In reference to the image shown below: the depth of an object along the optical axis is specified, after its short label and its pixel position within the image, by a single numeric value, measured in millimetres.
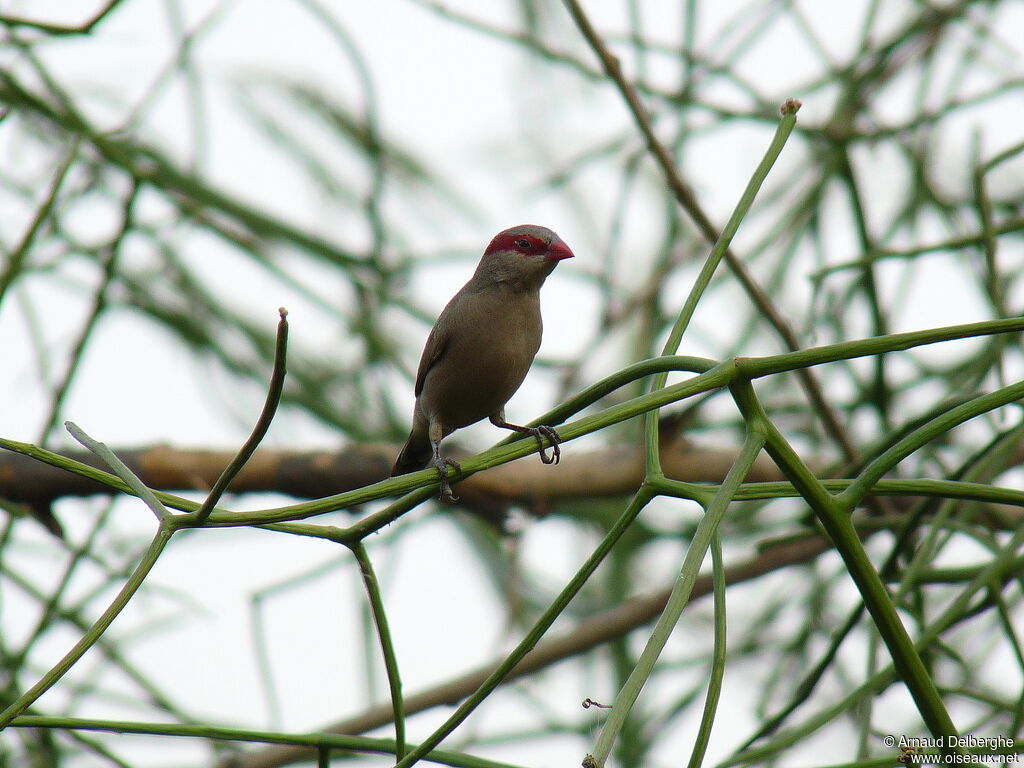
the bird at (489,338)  6535
